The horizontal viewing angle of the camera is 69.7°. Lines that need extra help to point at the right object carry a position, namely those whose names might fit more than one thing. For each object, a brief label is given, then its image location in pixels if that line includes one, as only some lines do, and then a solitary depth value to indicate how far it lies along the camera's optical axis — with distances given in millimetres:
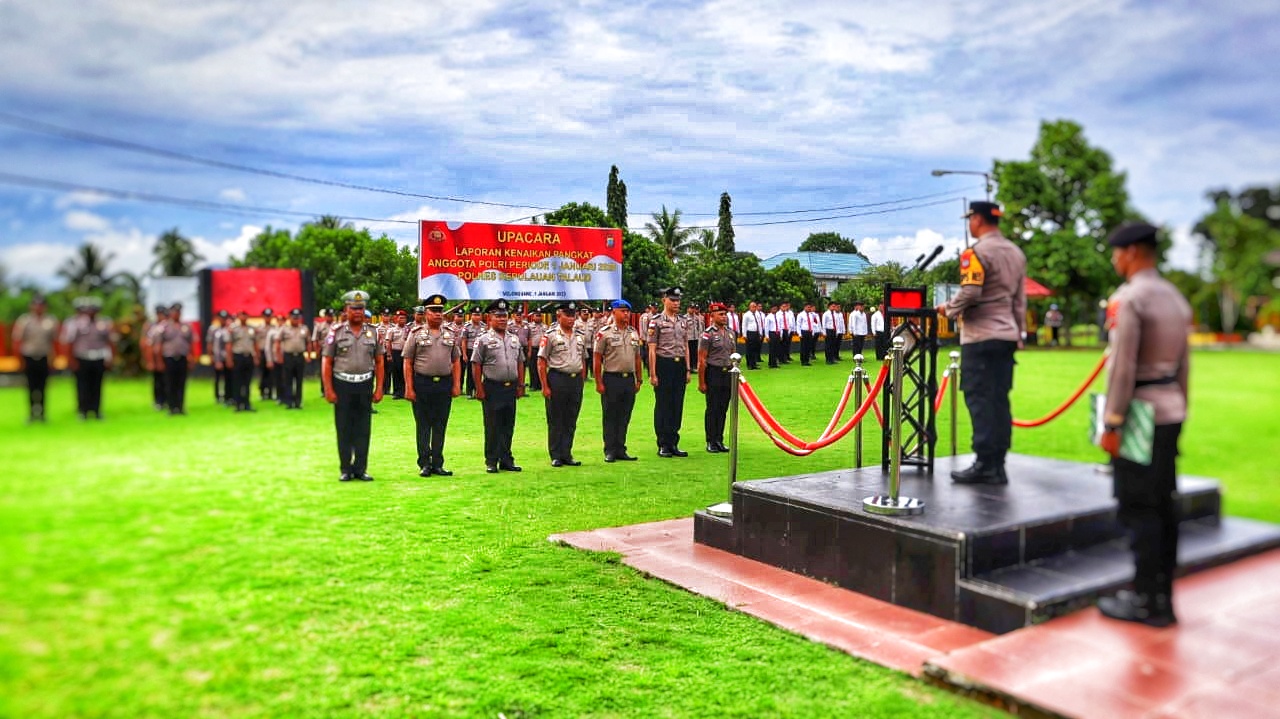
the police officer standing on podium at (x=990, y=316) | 4422
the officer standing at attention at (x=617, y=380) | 6789
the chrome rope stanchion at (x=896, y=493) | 4930
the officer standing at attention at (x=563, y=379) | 6082
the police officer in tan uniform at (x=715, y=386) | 8047
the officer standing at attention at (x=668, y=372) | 7460
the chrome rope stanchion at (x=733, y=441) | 6270
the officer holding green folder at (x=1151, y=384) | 3100
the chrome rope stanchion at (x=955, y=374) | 5862
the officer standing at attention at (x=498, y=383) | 5071
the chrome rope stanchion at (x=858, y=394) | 6258
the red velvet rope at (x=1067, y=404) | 3439
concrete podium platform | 3139
